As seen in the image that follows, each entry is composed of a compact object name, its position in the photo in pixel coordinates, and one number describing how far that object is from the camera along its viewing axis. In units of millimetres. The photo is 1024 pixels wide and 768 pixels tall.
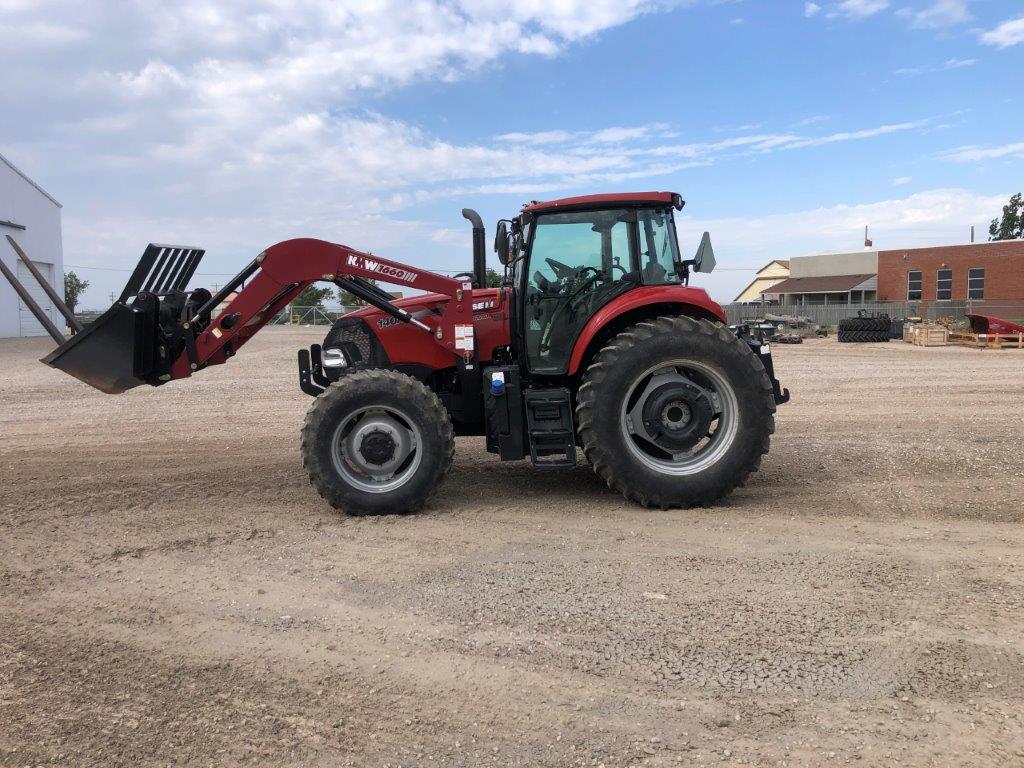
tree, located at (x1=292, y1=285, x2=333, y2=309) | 47875
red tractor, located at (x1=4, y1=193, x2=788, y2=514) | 5977
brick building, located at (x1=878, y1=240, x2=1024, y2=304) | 45281
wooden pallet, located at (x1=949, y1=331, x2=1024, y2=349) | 24344
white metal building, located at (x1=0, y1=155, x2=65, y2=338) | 32250
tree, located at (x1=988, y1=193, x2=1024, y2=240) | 66562
